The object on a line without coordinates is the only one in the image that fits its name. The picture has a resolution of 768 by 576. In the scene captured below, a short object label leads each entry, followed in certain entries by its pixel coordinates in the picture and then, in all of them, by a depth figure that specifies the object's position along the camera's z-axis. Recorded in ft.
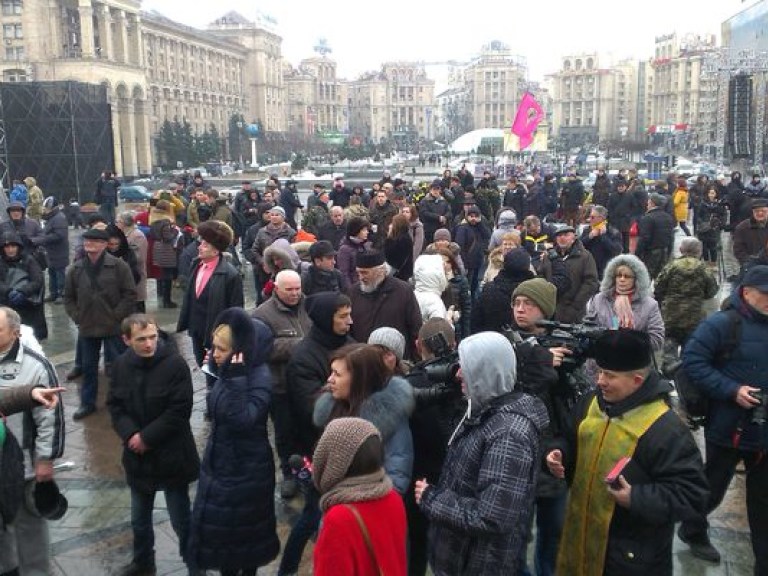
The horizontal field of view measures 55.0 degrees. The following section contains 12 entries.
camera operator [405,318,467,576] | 10.93
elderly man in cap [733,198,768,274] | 28.89
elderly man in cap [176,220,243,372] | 19.89
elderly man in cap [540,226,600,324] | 22.11
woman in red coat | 8.08
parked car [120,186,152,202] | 112.88
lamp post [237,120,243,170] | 286.25
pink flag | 91.66
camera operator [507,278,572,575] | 11.32
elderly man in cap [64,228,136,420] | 21.99
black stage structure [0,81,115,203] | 95.14
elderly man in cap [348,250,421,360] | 17.15
